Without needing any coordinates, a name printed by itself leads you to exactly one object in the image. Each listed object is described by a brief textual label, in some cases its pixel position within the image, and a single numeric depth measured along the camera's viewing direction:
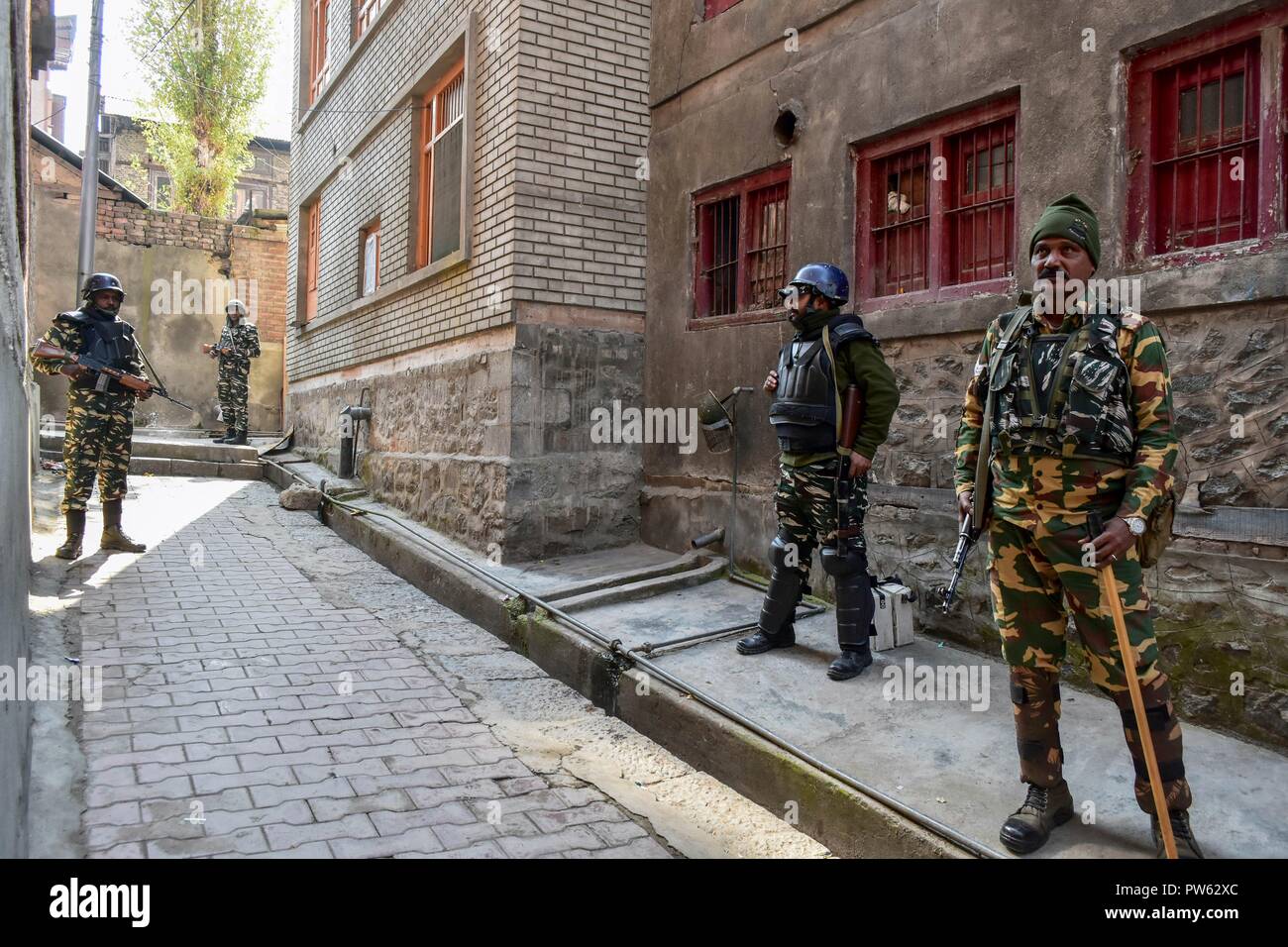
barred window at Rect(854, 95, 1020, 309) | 4.88
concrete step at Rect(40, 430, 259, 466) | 13.02
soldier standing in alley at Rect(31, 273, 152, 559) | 7.42
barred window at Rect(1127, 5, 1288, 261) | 3.79
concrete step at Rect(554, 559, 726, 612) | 5.91
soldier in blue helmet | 4.51
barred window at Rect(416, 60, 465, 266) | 8.45
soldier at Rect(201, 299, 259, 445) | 13.45
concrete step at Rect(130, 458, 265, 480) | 12.57
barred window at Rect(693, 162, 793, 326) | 6.33
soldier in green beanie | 2.80
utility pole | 14.95
